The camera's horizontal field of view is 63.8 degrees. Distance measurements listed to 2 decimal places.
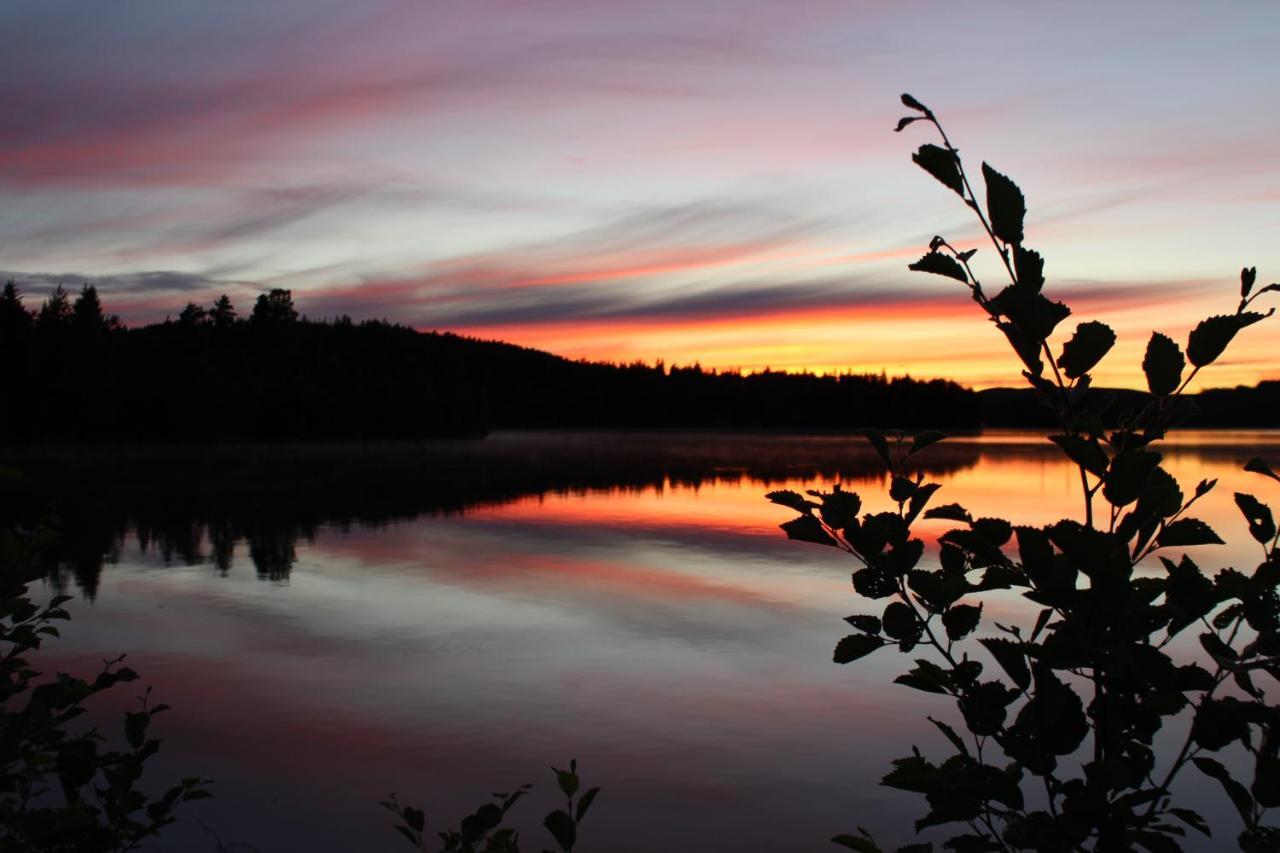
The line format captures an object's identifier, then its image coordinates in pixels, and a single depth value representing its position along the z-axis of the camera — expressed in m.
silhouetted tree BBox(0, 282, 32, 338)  59.62
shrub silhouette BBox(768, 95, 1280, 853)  1.50
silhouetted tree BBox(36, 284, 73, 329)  62.50
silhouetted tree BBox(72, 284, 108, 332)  63.59
